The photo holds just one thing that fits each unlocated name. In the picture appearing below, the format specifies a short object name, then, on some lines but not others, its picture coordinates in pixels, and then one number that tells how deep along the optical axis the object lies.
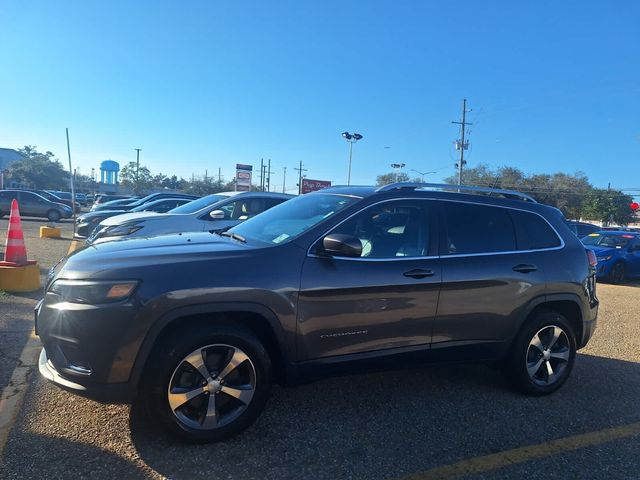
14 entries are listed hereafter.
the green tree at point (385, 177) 74.58
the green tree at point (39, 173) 85.31
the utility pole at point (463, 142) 46.72
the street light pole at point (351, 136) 37.19
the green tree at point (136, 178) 97.59
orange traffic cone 7.30
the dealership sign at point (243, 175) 38.28
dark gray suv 2.97
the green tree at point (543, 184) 71.56
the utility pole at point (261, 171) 78.62
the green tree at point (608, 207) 66.38
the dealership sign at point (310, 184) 46.97
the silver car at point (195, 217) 8.66
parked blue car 12.73
